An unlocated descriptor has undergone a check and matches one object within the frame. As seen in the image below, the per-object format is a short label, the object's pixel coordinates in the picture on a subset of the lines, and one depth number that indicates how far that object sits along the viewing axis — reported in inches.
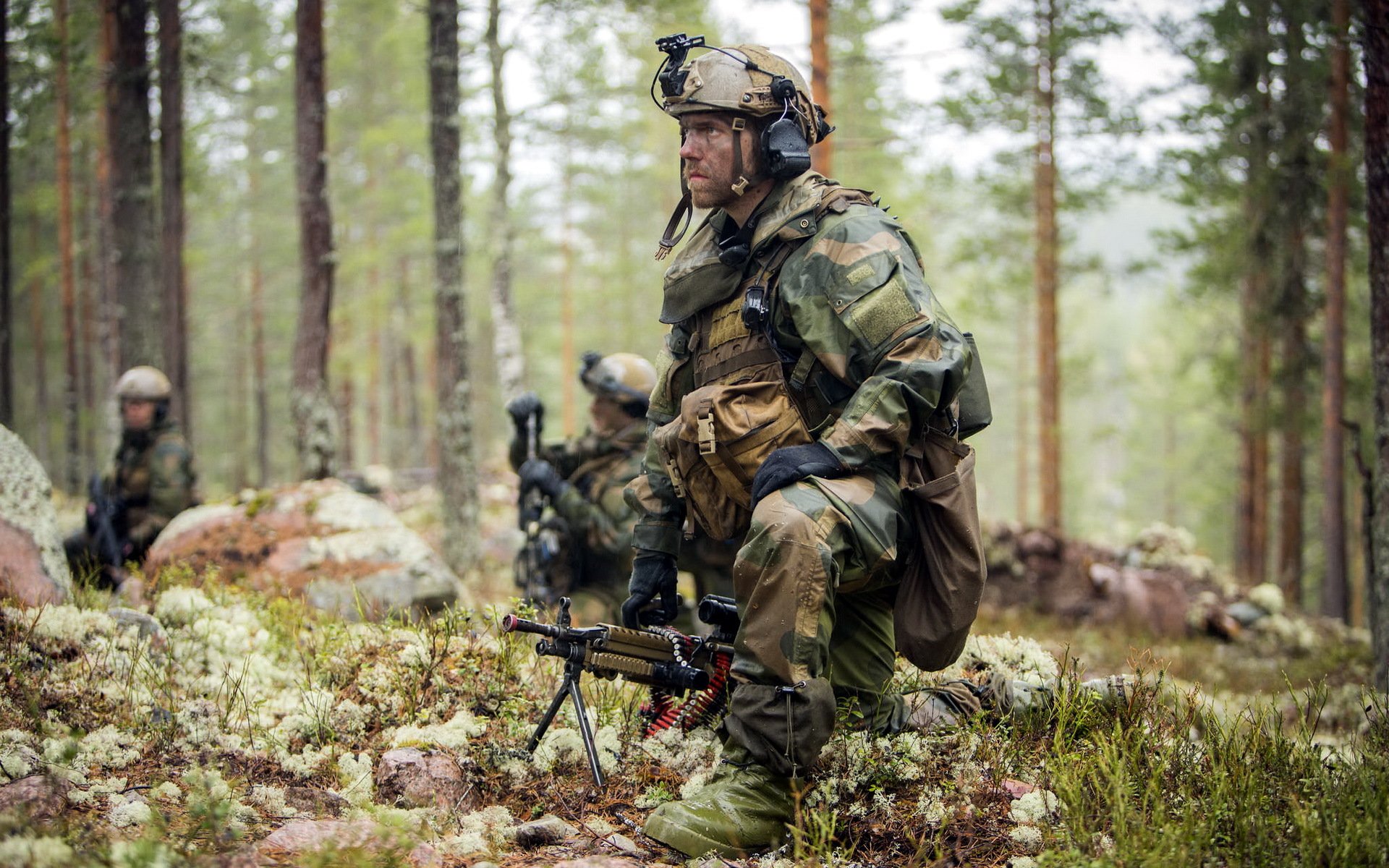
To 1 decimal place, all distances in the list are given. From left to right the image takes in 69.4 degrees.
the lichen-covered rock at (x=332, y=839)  108.8
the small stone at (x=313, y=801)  131.0
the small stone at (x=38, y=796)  114.0
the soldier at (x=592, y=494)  293.3
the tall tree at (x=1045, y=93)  587.2
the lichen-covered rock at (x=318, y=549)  269.6
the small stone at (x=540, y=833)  127.3
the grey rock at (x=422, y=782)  136.9
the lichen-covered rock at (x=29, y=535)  195.3
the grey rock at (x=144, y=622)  183.2
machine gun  142.0
